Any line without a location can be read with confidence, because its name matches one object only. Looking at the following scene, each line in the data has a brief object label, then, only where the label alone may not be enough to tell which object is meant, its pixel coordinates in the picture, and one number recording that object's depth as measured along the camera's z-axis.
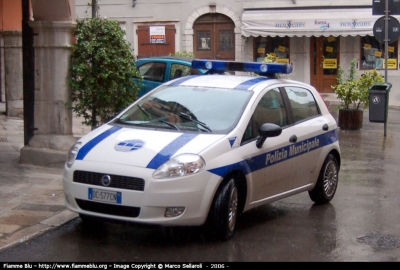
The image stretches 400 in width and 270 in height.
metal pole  16.16
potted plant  16.62
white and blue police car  6.60
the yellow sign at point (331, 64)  26.59
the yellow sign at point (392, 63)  26.16
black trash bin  16.03
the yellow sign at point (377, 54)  26.30
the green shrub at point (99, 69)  11.16
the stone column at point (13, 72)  17.56
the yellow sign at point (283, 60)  26.94
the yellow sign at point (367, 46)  26.39
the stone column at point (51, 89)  11.12
